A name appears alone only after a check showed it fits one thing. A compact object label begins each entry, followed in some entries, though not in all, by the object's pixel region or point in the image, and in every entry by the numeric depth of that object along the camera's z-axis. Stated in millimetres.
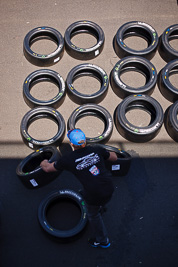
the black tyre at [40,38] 10641
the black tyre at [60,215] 7750
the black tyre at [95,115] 9094
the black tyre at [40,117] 9016
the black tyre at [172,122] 9305
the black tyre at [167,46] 10687
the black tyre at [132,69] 9891
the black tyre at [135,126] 9195
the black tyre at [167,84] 9918
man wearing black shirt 6684
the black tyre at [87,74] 9797
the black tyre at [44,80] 9711
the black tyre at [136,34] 10641
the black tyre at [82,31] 10742
